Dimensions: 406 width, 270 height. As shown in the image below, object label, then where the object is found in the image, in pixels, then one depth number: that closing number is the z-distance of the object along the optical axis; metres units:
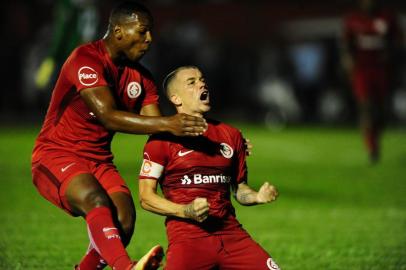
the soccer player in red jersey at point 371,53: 34.00
